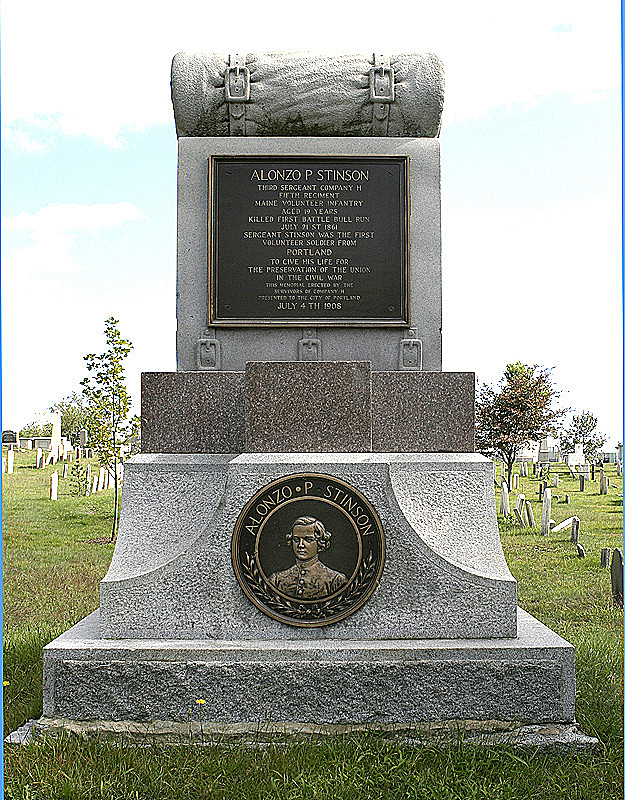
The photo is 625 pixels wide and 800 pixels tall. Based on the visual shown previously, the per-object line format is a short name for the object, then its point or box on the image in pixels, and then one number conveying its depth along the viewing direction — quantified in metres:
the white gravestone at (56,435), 22.23
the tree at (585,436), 31.00
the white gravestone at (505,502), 14.42
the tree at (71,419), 29.66
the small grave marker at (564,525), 12.81
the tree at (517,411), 22.91
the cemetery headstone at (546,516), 12.74
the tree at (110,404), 11.50
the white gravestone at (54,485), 15.98
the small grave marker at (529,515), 13.56
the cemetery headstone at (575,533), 11.87
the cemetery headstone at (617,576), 7.86
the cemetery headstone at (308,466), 3.96
